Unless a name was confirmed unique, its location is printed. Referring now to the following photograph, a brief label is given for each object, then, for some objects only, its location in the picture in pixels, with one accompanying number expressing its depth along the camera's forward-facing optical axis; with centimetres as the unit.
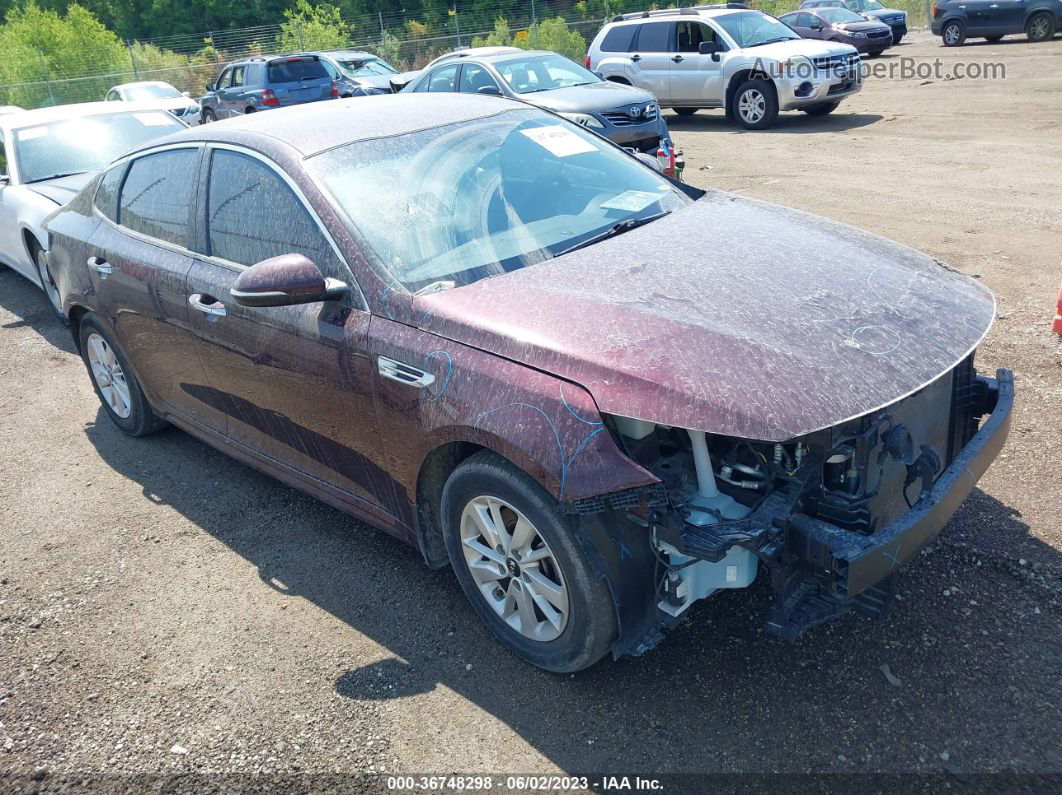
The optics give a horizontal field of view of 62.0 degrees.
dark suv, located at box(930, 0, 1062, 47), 2198
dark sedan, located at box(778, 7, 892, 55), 2355
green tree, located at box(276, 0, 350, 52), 3547
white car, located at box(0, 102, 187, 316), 769
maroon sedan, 267
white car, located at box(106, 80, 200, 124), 2062
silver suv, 1424
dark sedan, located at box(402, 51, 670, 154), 1151
